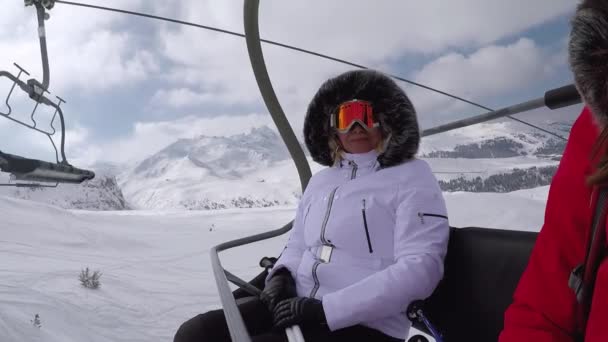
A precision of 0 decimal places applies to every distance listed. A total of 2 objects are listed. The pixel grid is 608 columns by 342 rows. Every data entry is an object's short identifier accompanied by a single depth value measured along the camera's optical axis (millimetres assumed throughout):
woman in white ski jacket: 1244
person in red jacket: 652
